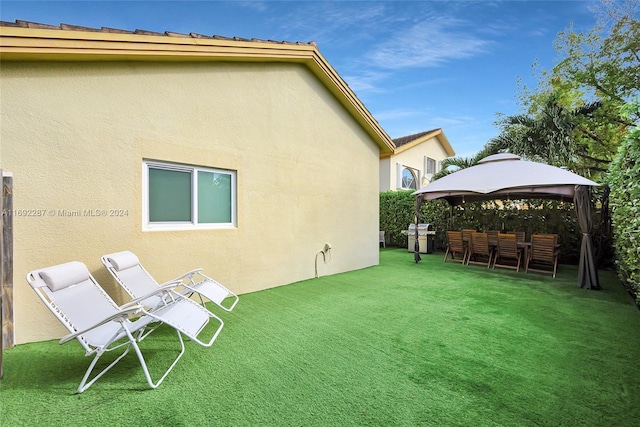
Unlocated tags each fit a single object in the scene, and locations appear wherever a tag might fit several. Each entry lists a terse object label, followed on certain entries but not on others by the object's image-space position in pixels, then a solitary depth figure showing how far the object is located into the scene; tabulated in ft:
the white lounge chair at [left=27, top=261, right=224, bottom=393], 9.63
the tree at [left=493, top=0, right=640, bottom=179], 41.24
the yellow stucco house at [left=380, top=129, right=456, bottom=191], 59.72
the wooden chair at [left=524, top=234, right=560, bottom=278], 28.14
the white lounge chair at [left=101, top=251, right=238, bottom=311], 13.75
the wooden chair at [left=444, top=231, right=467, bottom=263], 35.09
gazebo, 24.53
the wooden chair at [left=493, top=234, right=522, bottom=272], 30.20
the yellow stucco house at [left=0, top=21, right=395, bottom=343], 12.87
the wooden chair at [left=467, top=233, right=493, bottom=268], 32.50
